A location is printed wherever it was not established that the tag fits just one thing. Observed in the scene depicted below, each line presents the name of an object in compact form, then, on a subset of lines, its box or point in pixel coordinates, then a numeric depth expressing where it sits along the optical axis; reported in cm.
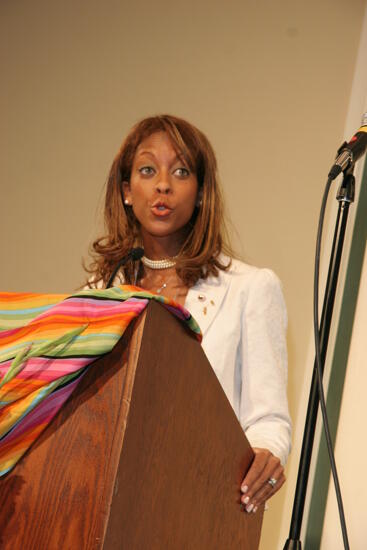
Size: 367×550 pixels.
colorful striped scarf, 343
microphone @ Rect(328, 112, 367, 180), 427
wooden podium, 329
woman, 433
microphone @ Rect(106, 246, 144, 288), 413
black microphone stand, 445
